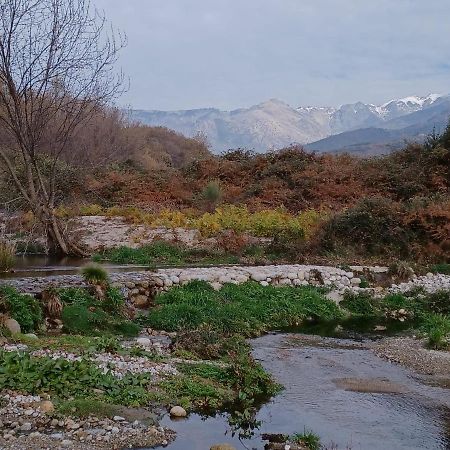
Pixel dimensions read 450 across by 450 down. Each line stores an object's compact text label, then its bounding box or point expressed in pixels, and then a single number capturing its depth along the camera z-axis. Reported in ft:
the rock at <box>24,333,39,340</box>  31.57
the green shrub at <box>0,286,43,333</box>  34.91
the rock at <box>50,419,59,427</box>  22.47
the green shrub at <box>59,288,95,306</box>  39.22
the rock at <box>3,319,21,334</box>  32.71
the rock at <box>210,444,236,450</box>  21.74
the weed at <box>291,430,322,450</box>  22.70
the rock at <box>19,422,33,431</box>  21.94
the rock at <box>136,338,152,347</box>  33.91
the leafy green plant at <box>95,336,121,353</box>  30.53
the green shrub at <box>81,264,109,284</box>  42.70
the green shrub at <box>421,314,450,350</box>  39.11
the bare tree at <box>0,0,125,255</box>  50.47
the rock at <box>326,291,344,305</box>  50.52
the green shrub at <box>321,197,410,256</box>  62.85
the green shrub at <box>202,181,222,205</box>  86.63
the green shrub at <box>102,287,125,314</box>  40.65
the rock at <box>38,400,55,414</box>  23.27
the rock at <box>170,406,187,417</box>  25.26
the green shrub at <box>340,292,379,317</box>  49.16
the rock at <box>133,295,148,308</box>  43.68
